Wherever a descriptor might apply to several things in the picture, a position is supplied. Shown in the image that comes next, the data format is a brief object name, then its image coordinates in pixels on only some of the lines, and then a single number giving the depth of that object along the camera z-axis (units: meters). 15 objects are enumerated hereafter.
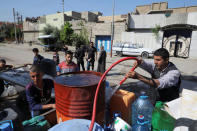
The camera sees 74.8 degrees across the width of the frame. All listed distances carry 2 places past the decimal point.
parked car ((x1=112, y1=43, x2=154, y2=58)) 14.58
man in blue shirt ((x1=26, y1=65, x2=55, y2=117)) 1.78
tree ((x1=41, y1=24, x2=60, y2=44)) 23.56
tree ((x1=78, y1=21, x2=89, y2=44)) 22.33
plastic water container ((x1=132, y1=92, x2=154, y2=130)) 1.42
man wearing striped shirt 3.41
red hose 0.96
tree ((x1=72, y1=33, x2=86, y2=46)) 21.99
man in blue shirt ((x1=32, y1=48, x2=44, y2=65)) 4.99
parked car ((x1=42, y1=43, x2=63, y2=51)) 19.88
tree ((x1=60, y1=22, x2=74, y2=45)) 20.74
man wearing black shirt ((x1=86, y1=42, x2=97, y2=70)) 7.06
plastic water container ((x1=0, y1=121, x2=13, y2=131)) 0.90
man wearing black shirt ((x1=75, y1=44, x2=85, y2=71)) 7.11
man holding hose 1.68
